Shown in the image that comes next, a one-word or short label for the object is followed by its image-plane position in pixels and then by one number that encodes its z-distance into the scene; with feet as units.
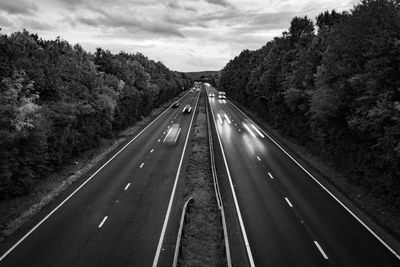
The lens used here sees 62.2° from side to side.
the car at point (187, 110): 250.16
